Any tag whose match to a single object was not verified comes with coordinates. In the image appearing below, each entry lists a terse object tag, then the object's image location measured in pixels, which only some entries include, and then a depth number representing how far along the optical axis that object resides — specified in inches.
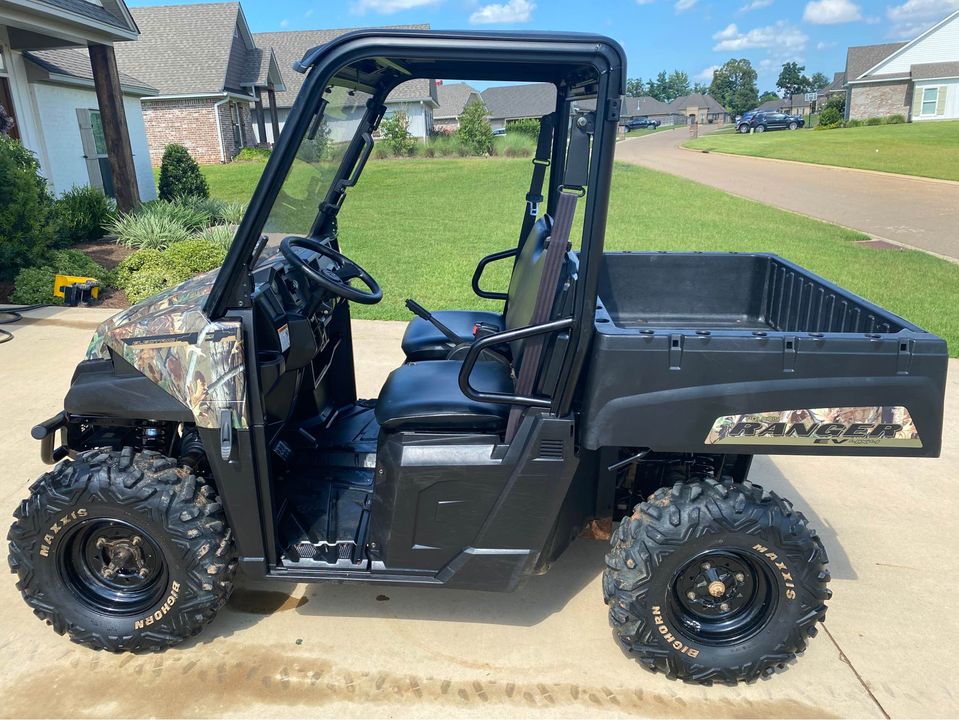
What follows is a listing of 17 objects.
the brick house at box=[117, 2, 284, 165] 1113.4
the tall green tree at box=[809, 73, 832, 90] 4476.4
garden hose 255.3
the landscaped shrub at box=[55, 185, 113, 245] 375.9
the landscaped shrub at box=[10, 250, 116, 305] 278.1
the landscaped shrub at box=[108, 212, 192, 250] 364.8
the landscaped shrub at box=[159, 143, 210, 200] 588.1
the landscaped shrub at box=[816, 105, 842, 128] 1713.8
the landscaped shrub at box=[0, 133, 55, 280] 292.2
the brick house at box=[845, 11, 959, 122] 1604.3
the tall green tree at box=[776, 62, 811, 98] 4242.1
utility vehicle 85.7
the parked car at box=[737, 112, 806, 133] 1875.0
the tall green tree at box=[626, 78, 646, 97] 4327.8
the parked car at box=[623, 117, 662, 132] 2728.6
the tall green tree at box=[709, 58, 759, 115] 3882.9
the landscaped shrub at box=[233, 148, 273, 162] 1096.3
